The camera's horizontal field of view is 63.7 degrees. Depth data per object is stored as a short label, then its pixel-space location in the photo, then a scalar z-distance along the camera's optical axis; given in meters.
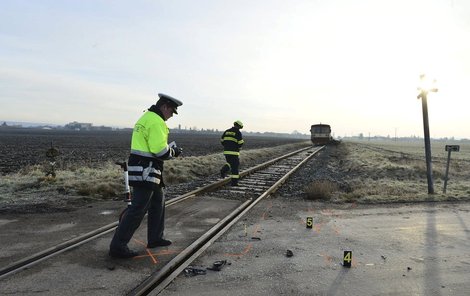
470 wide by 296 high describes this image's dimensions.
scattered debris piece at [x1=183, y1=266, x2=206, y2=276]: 4.44
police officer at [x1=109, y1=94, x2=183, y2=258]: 4.91
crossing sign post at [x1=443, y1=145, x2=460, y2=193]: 10.75
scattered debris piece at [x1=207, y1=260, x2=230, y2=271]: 4.58
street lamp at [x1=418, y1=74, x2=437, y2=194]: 10.63
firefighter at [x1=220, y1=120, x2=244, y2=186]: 11.78
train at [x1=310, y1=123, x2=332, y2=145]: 51.75
